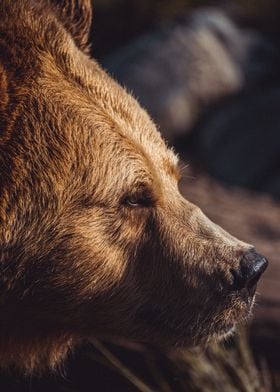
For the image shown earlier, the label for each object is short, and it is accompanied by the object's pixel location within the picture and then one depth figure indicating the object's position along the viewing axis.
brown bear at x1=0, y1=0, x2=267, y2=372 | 5.90
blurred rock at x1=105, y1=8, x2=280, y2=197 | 15.49
